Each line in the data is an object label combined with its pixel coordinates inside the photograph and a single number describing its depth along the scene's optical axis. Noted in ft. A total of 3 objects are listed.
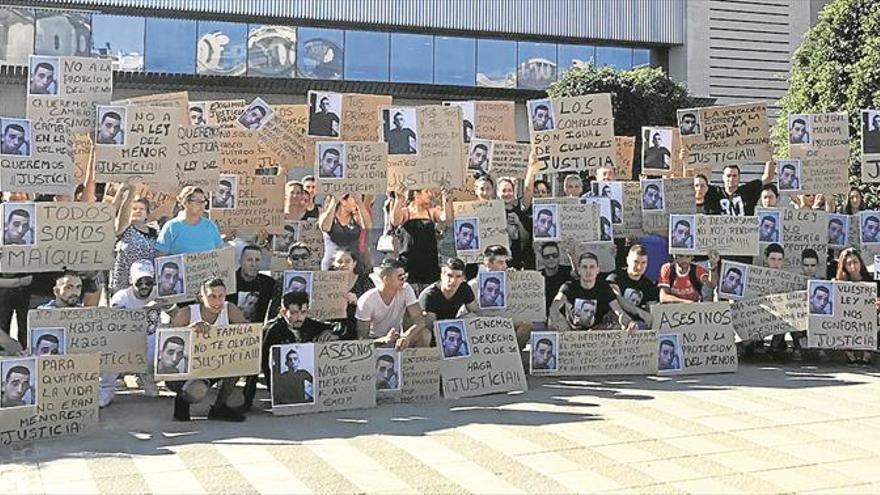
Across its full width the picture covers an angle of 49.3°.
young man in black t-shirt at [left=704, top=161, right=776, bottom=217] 35.22
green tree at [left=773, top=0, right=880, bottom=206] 48.55
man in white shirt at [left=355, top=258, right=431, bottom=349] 27.66
